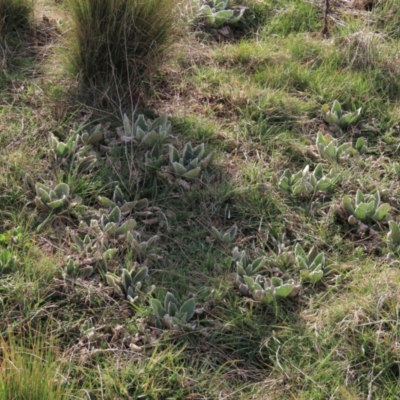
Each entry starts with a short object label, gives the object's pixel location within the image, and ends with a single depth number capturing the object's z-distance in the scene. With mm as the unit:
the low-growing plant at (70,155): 3645
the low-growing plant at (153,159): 3664
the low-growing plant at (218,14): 4766
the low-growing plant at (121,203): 3473
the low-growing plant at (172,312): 2928
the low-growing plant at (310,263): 3205
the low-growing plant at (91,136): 3783
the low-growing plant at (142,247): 3256
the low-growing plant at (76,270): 3121
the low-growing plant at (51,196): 3389
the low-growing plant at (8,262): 3070
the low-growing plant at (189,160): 3646
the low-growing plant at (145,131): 3771
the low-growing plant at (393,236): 3383
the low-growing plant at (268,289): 3076
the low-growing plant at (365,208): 3508
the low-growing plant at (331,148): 3883
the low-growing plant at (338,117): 4129
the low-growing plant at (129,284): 3066
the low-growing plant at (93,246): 3197
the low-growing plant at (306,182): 3658
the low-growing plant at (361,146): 3986
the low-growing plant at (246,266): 3186
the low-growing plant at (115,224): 3301
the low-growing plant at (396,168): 3828
